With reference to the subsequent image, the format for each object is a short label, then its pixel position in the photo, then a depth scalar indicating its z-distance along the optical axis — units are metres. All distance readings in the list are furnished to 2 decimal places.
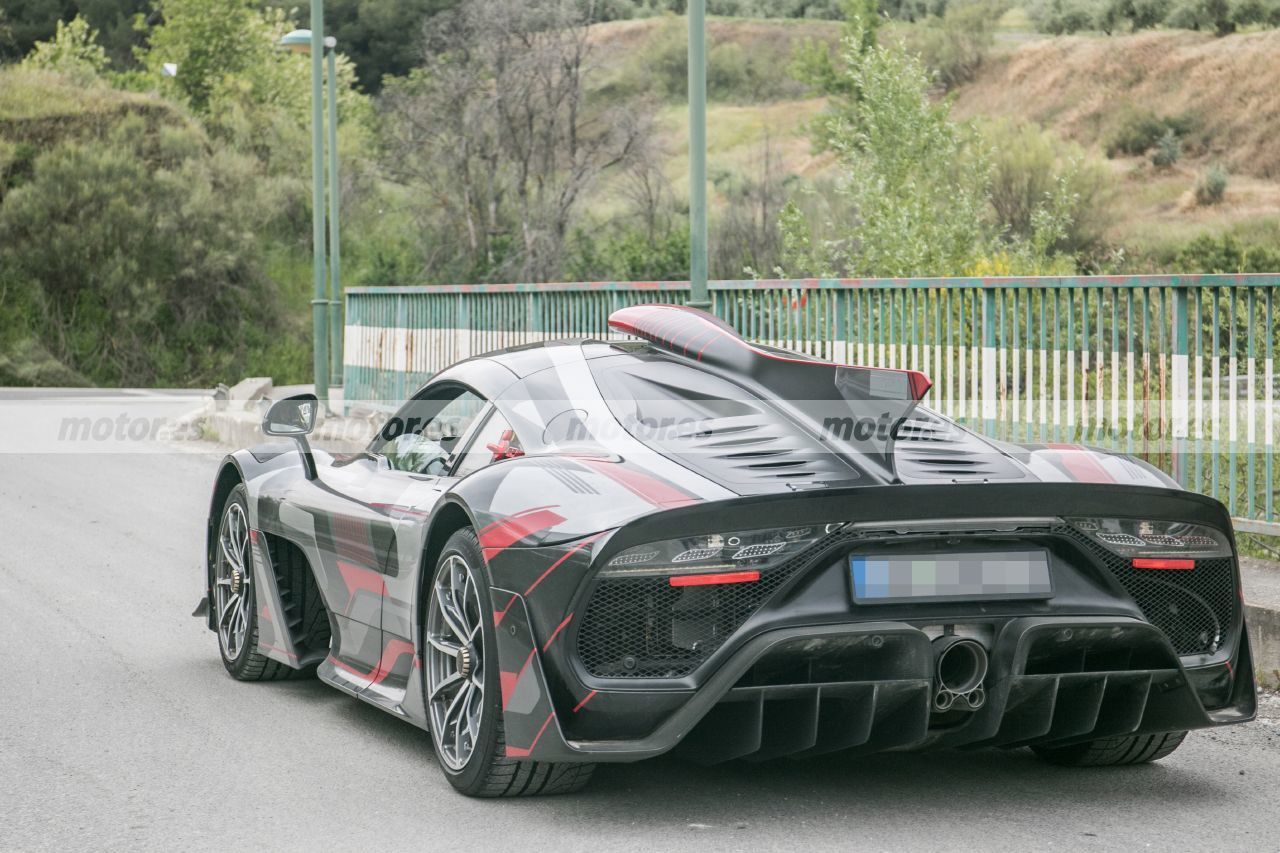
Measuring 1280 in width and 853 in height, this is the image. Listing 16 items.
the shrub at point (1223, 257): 44.00
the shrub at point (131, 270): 40.16
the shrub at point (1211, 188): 63.38
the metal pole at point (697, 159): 11.80
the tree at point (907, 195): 25.25
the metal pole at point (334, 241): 29.28
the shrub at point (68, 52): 59.69
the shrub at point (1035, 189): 48.22
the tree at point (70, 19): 76.19
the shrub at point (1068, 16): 92.75
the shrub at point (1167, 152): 71.12
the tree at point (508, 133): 39.53
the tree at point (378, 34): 81.94
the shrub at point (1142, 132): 73.88
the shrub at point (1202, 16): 84.19
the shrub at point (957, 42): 91.25
